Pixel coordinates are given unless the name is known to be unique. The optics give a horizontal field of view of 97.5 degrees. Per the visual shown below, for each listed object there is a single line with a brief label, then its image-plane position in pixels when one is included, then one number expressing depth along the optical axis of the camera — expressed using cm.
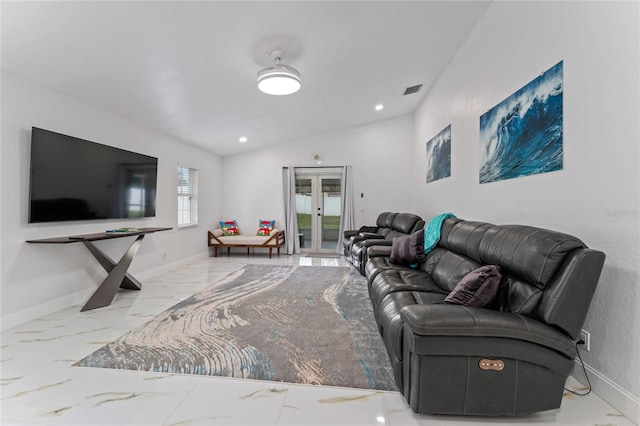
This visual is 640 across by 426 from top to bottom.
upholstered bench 640
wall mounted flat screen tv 278
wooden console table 307
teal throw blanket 306
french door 699
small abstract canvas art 416
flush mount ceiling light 287
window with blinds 546
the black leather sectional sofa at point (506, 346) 138
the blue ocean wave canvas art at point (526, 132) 208
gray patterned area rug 196
